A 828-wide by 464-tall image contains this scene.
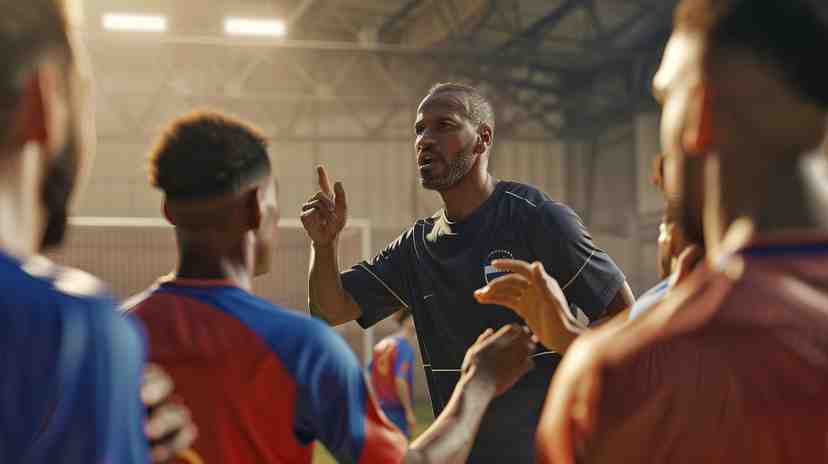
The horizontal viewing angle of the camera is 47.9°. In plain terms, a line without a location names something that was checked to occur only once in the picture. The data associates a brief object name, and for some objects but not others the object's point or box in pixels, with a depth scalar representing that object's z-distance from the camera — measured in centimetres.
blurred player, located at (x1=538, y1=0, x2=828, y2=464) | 111
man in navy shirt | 378
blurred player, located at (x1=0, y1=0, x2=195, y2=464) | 117
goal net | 1341
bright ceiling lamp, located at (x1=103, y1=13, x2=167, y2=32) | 1889
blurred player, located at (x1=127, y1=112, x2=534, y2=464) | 180
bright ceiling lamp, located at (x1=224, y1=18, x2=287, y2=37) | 1941
